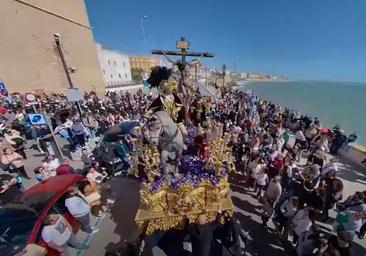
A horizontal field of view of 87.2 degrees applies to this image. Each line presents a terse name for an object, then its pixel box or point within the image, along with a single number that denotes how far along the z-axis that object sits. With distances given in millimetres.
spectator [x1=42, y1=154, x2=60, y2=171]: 6384
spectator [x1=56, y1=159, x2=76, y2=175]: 5875
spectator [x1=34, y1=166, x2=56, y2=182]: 6290
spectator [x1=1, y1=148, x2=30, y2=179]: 6469
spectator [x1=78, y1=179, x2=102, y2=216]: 5539
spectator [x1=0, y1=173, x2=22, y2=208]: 5991
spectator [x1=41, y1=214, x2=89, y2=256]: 3647
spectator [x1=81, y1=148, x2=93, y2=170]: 7566
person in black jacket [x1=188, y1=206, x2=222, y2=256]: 3457
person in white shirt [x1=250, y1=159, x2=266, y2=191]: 6062
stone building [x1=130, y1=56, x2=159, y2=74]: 87894
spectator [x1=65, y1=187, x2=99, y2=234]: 4461
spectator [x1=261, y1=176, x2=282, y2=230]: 4904
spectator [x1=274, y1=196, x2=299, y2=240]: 4363
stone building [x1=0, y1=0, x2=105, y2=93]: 18859
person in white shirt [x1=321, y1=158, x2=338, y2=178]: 5500
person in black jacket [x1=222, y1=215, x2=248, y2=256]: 4062
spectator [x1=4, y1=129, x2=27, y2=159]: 7934
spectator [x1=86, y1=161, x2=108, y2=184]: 6222
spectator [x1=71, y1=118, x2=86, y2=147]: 9164
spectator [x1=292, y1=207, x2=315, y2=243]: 3850
